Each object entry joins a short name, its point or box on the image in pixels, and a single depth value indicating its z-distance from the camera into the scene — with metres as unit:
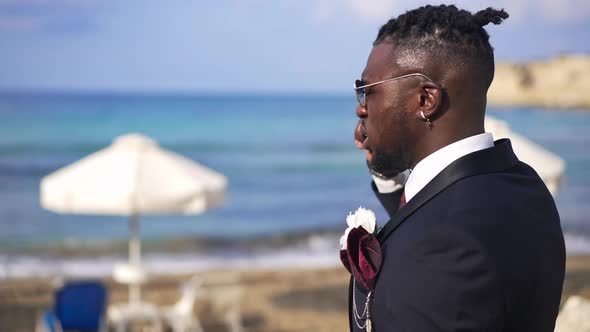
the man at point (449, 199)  1.66
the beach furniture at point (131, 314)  8.26
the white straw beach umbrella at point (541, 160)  6.95
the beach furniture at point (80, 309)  8.11
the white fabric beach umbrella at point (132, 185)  8.10
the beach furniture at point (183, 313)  8.68
